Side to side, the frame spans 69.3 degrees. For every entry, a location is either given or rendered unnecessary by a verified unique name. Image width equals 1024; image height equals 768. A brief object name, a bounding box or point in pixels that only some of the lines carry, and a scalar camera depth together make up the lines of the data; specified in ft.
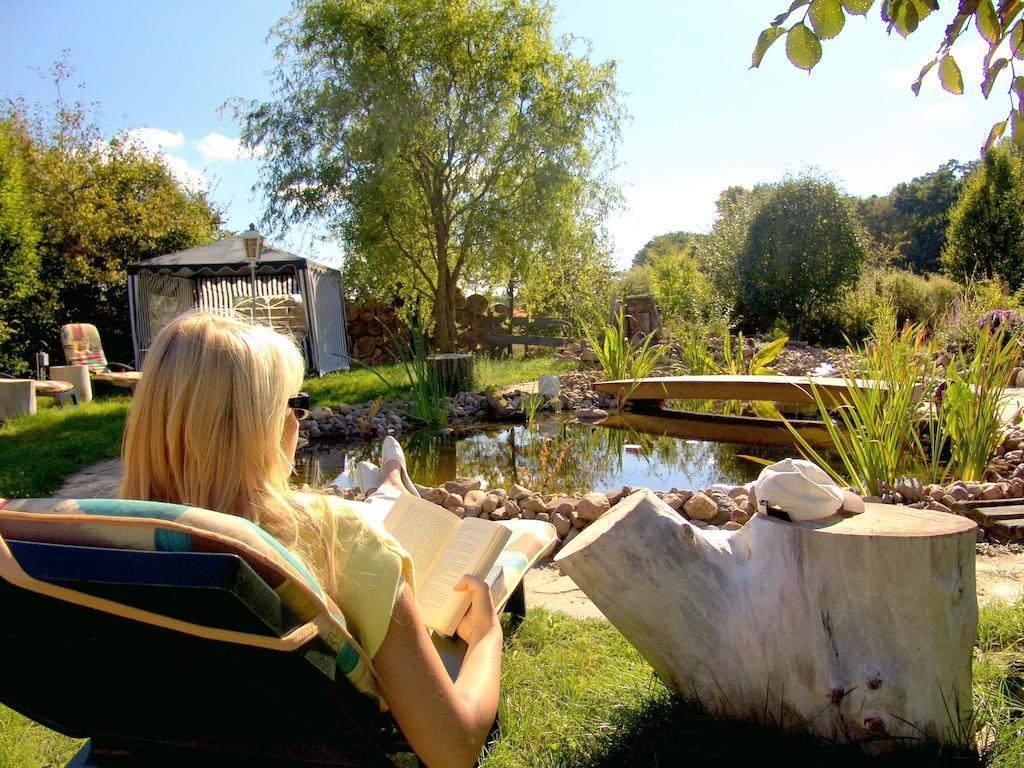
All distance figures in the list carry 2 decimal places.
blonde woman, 3.43
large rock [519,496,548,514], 11.16
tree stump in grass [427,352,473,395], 26.08
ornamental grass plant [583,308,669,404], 24.16
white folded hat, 4.93
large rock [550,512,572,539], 10.76
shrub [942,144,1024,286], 52.49
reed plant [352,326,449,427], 21.97
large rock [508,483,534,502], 11.62
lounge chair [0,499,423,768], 2.77
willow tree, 30.99
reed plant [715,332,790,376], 23.65
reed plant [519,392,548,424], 21.87
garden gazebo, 35.60
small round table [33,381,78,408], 24.82
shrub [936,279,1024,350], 18.24
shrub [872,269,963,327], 43.04
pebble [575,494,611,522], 10.70
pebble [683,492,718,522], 10.67
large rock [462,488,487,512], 11.49
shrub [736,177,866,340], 44.01
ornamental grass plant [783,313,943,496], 10.85
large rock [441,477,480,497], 12.52
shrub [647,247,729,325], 43.60
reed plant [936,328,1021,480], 11.36
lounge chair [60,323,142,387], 28.12
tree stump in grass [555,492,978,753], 4.68
